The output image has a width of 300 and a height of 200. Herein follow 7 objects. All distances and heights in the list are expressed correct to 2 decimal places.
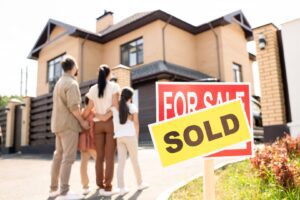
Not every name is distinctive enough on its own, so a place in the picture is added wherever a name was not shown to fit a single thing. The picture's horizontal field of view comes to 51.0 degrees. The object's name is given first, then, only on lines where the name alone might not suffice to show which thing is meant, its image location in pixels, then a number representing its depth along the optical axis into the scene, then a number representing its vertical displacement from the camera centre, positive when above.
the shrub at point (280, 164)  3.36 -0.27
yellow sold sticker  1.96 +0.07
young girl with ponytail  4.70 +0.15
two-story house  16.97 +5.84
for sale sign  2.18 +0.33
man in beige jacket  4.37 +0.33
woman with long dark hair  4.54 +0.26
